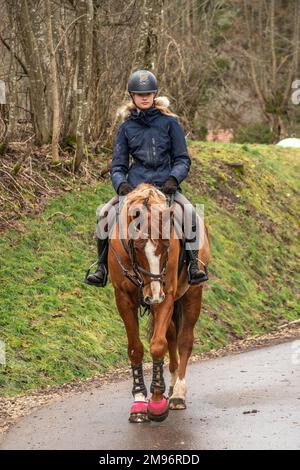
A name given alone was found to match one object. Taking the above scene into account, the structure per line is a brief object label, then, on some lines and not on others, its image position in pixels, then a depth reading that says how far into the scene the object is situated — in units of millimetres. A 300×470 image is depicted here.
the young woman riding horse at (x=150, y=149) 18094
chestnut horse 16203
